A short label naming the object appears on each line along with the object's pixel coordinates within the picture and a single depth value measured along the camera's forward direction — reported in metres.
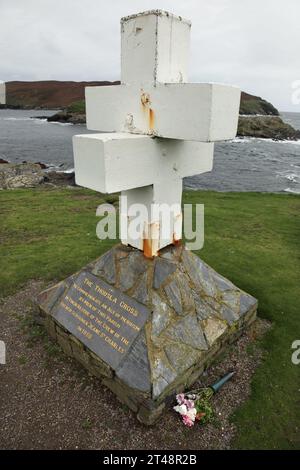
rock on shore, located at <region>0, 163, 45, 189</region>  21.17
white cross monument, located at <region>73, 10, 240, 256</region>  3.69
